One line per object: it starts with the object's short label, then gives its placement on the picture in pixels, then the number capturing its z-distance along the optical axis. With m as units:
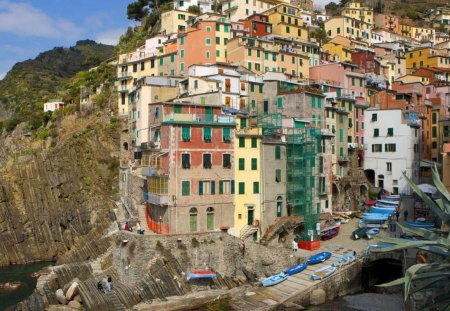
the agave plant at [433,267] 18.11
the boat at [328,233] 51.00
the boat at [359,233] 50.25
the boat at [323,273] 41.00
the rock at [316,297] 39.84
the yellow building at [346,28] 104.69
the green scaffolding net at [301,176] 49.50
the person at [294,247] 47.34
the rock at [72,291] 39.47
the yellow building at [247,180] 46.53
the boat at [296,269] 42.50
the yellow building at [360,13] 120.12
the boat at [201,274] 40.12
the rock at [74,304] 38.44
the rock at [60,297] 39.65
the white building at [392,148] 64.19
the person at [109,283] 38.94
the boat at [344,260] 43.00
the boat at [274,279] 41.13
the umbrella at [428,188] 55.66
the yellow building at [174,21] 88.94
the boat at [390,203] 57.53
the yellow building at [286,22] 85.81
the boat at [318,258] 43.61
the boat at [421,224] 48.81
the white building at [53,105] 87.61
